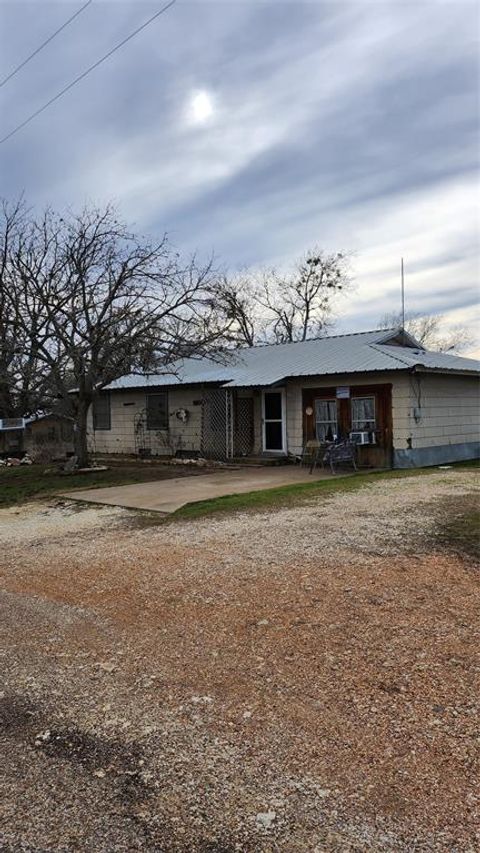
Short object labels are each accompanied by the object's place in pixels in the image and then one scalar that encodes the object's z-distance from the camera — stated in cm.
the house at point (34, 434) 2122
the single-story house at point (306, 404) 1439
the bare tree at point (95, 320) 1460
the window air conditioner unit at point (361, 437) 1448
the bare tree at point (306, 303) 3912
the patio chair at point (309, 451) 1475
